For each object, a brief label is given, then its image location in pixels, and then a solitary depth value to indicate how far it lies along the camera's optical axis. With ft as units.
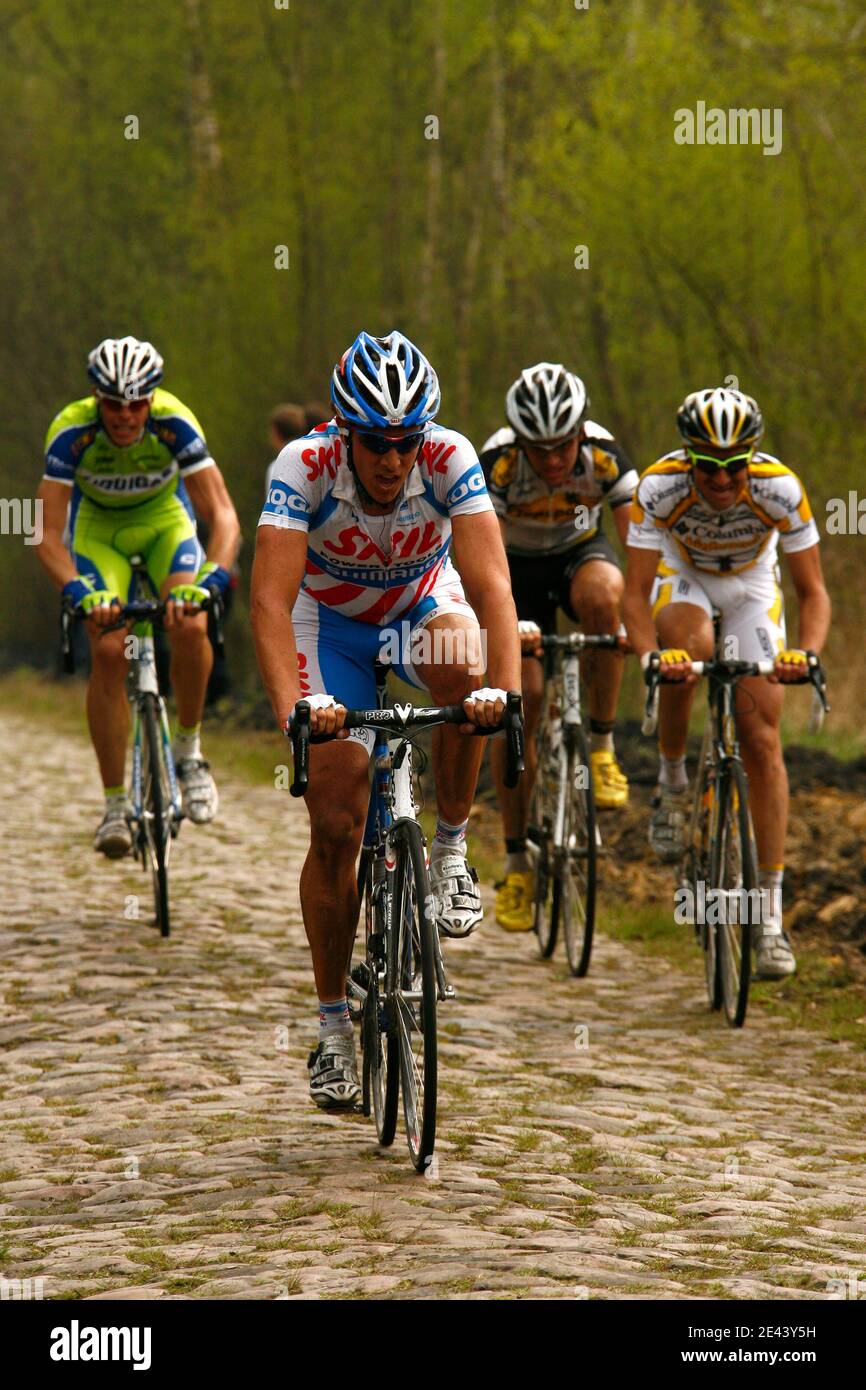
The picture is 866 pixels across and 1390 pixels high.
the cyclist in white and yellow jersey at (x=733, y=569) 50.37
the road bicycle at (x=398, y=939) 33.73
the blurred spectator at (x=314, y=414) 85.22
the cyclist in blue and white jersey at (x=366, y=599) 35.70
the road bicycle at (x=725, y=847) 48.91
